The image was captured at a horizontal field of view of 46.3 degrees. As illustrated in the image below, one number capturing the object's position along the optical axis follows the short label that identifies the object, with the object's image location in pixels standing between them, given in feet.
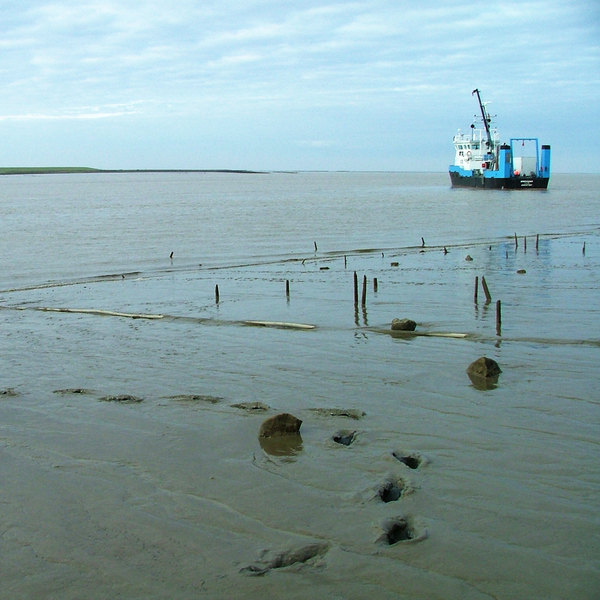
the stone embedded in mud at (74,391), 34.75
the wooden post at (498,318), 45.09
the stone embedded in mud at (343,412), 30.37
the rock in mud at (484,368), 35.09
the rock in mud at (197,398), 33.04
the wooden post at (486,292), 54.54
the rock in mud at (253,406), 31.50
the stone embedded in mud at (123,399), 33.14
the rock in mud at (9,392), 34.35
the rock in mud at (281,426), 27.96
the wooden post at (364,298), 55.06
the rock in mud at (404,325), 46.55
